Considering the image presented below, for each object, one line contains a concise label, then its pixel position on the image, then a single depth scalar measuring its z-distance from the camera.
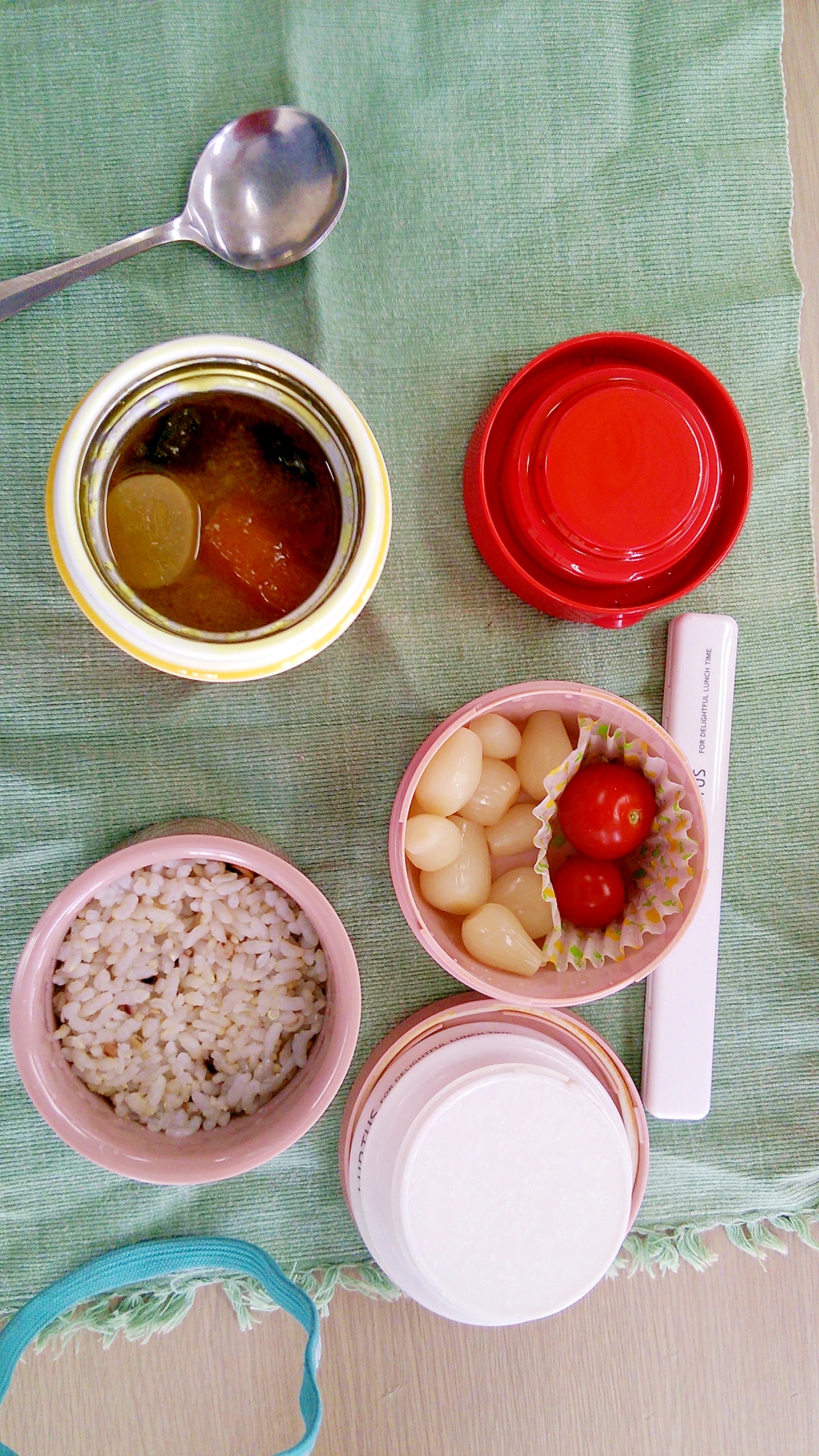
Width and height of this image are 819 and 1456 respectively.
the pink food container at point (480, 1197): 0.64
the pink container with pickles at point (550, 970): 0.66
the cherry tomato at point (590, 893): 0.69
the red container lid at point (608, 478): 0.67
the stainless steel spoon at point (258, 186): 0.71
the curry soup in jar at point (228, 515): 0.56
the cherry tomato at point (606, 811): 0.68
